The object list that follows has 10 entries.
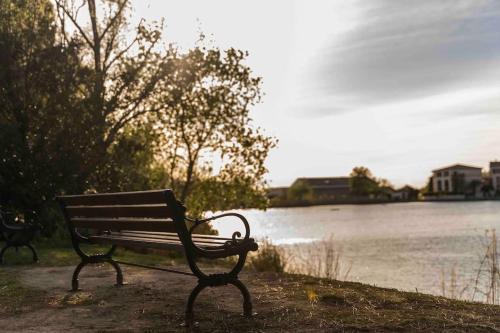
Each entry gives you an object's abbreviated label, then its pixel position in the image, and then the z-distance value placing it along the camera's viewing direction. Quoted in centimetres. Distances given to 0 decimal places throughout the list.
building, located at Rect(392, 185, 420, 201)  17112
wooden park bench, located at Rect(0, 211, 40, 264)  970
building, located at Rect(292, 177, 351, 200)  17838
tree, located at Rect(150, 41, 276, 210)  2044
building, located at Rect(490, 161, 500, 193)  16388
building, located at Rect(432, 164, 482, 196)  16200
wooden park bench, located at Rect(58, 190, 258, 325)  509
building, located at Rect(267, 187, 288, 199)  15988
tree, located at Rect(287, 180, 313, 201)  14988
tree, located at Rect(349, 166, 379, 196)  16138
